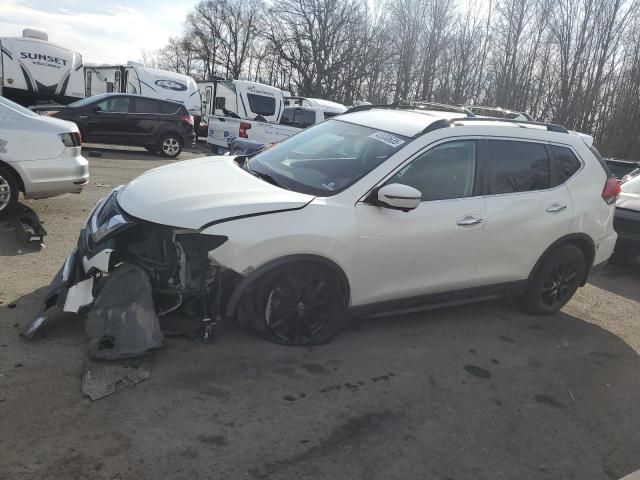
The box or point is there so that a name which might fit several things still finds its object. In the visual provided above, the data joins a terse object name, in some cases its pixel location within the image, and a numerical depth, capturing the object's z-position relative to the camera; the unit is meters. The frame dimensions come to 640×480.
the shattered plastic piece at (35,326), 3.50
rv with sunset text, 18.09
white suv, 3.50
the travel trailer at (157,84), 19.81
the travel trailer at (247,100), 20.11
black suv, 14.05
